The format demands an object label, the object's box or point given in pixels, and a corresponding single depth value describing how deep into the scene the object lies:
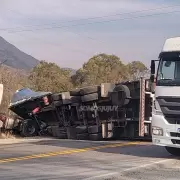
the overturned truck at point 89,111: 16.91
